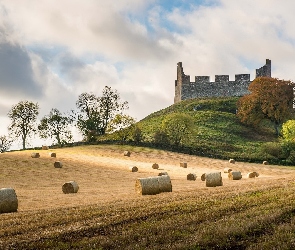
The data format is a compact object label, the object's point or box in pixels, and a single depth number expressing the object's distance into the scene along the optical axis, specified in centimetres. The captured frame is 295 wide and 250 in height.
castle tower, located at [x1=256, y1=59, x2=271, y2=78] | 13288
